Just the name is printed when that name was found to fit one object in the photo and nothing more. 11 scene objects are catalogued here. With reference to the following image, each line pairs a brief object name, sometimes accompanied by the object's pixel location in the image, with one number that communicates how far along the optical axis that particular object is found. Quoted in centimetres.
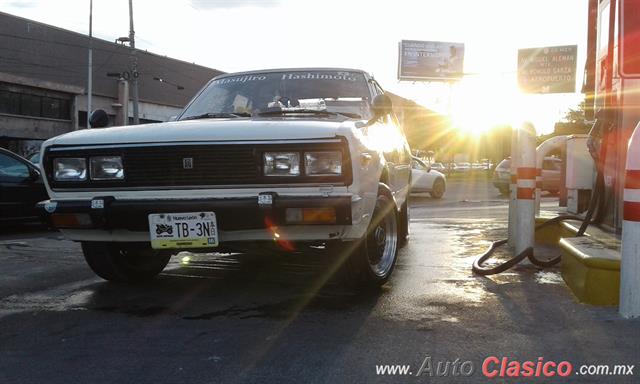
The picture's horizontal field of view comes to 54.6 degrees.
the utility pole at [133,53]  2863
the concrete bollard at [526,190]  556
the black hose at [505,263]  509
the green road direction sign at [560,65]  2661
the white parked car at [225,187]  380
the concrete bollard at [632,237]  360
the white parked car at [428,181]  1792
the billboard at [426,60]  4628
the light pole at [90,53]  3240
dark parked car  848
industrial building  3203
